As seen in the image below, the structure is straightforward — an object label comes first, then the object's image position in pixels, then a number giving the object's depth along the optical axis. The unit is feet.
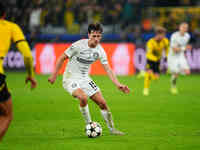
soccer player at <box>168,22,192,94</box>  116.16
